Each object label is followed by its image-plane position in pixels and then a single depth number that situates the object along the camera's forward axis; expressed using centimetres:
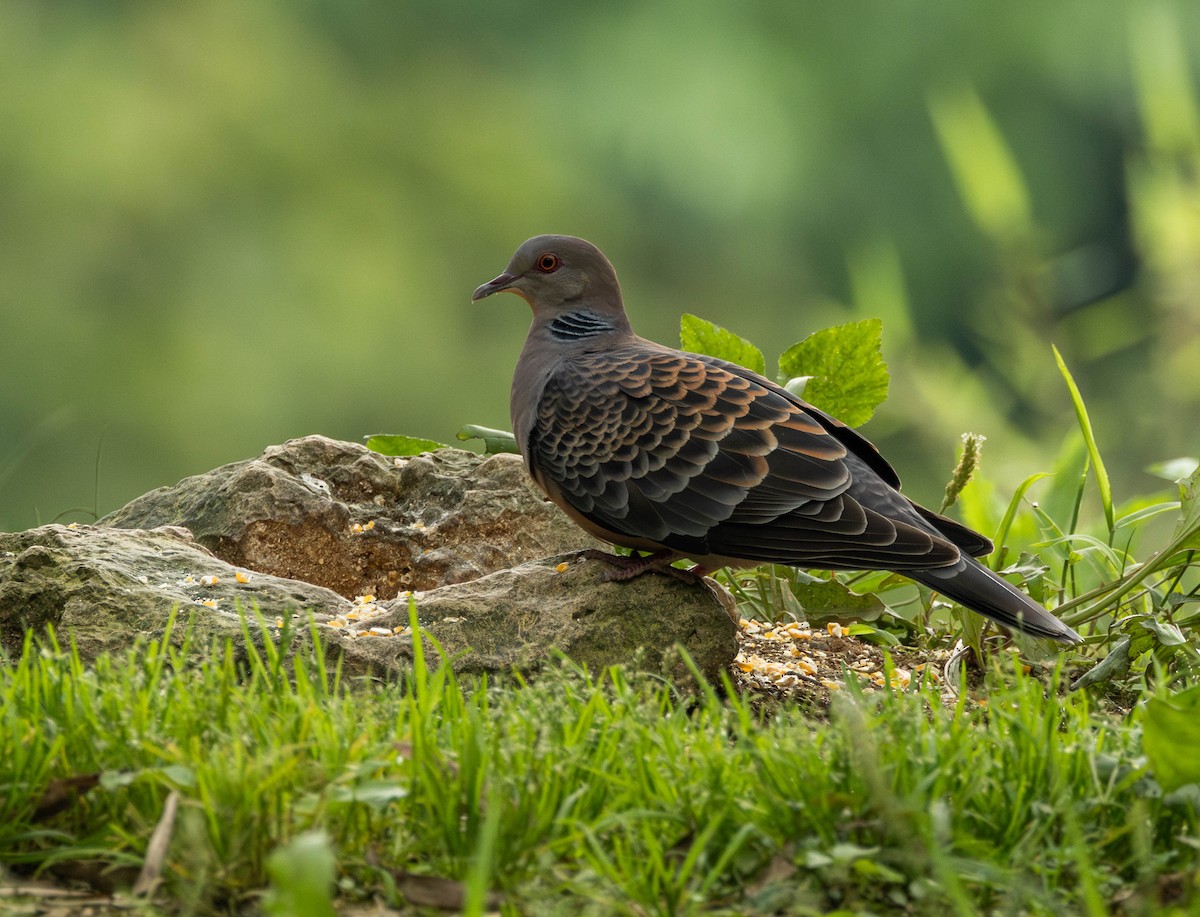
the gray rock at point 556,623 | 667
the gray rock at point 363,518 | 808
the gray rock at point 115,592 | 647
